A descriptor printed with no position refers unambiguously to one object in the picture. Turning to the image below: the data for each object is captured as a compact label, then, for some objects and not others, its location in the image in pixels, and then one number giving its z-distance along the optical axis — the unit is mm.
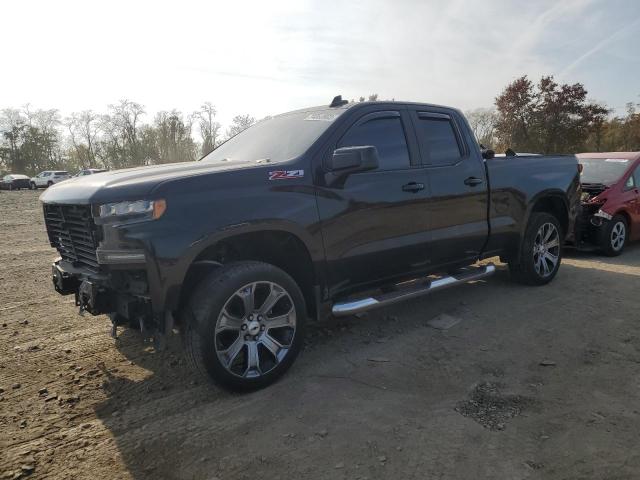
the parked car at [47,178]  42031
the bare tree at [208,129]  59062
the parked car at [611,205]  7293
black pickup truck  2924
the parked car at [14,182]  41406
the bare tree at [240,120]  46228
